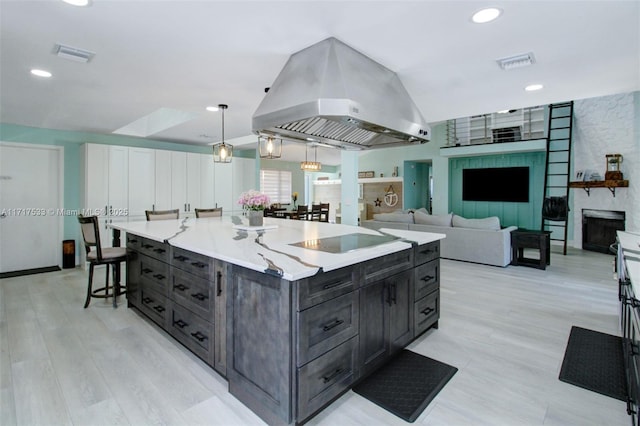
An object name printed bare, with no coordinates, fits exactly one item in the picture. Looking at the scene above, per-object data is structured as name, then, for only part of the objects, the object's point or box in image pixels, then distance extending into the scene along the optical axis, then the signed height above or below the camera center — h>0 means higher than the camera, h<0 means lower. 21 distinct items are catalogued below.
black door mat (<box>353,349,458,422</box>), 1.92 -1.20
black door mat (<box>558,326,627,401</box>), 2.12 -1.19
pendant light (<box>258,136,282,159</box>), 4.25 +0.77
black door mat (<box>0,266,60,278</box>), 4.96 -1.11
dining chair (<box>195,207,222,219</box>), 5.03 -0.14
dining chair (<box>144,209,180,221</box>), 4.44 -0.16
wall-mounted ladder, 7.19 +1.20
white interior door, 5.11 -0.04
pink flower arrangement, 3.35 +0.04
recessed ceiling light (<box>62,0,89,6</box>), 1.85 +1.18
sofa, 5.36 -0.51
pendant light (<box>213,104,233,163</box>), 4.18 +0.73
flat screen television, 8.05 +0.57
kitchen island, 1.68 -0.65
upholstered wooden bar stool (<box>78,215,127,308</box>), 3.43 -0.56
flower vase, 3.45 -0.14
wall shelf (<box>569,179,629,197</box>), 6.32 +0.45
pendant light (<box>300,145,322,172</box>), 8.19 +1.01
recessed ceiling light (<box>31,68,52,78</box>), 2.90 +1.22
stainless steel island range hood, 2.12 +0.76
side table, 5.23 -0.66
